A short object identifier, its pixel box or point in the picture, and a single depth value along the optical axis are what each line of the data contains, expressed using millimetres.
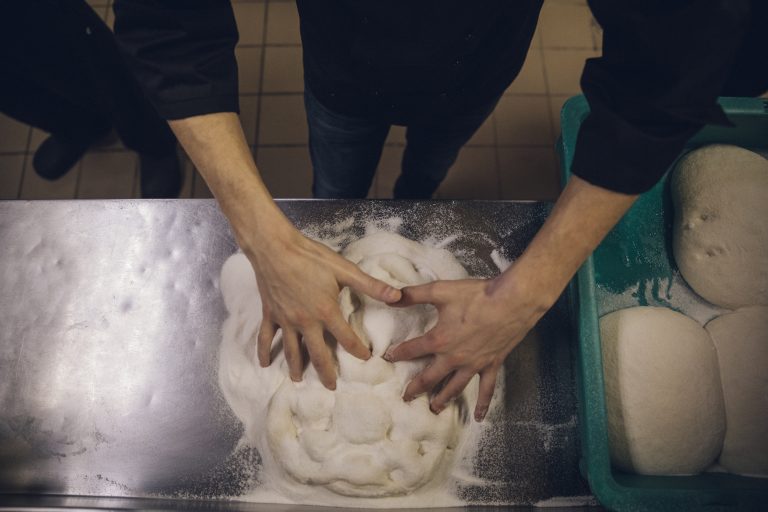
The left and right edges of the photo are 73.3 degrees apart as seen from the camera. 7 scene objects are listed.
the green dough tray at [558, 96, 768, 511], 744
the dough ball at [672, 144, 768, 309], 912
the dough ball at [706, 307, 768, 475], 845
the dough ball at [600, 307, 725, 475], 817
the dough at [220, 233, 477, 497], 792
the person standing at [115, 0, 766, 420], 554
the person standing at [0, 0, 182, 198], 1180
